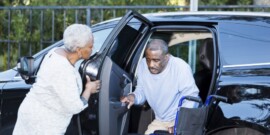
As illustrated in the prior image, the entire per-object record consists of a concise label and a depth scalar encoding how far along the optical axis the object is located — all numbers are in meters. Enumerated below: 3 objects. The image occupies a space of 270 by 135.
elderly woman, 4.23
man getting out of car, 5.08
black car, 4.57
